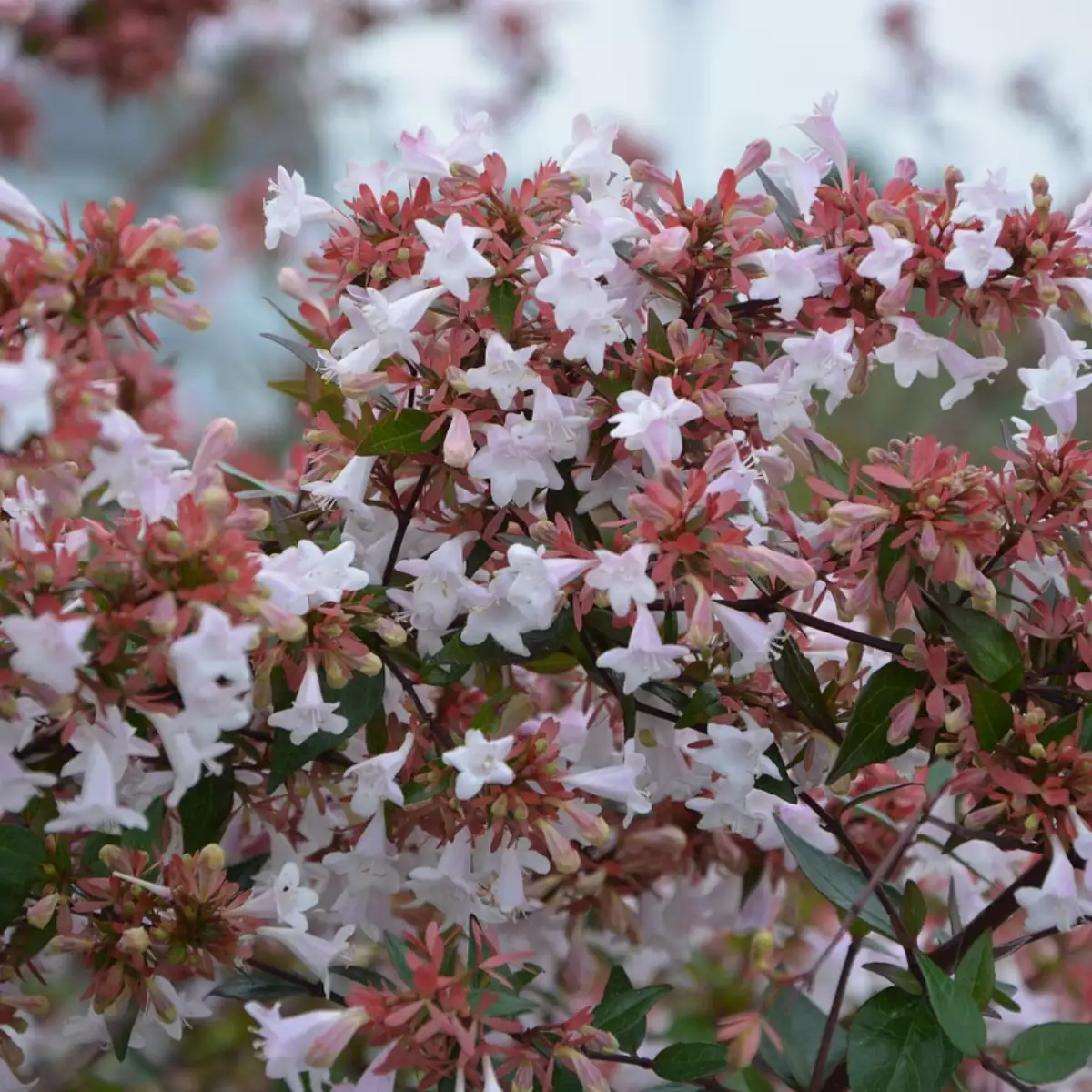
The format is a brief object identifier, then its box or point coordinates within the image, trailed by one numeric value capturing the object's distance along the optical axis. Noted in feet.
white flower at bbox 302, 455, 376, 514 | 3.23
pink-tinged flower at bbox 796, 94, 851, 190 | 3.30
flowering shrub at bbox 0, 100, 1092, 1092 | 3.11
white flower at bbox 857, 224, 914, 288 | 3.19
